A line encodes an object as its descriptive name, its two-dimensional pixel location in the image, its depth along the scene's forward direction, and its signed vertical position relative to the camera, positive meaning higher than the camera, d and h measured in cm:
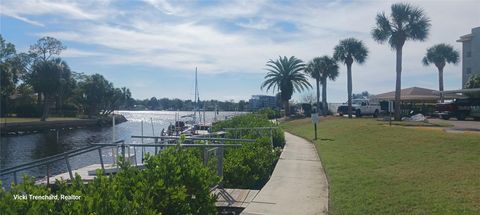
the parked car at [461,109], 3382 +1
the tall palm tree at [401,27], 3597 +637
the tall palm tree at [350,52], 5197 +645
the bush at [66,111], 9179 +1
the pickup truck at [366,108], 4731 +16
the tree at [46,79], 7206 +499
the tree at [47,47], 8388 +1156
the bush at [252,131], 1916 -94
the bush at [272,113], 5998 -46
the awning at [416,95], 4488 +144
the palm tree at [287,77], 6725 +482
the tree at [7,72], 5653 +522
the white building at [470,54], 5984 +724
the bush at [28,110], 7331 +19
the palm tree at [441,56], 6588 +763
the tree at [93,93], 10331 +397
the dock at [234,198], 825 -167
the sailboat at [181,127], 3603 -147
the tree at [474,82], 4666 +275
